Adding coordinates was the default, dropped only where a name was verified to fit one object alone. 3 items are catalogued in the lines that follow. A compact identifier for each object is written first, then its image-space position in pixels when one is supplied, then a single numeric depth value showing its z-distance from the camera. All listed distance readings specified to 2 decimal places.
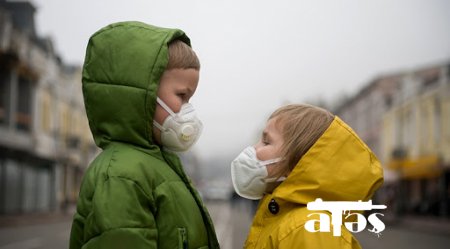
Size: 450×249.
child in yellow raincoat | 2.04
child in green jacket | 1.99
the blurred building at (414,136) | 27.22
